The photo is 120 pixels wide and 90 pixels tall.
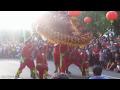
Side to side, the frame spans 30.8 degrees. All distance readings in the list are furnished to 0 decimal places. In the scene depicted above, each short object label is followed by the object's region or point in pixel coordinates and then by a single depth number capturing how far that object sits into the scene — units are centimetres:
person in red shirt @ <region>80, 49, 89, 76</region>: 699
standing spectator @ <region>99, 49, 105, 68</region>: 906
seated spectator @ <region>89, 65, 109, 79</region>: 352
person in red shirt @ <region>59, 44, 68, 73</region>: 671
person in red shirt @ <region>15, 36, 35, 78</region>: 616
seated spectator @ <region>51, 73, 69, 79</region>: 296
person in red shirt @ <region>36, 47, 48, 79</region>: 583
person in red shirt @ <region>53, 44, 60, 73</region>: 689
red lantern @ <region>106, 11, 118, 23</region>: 622
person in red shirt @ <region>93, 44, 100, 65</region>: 936
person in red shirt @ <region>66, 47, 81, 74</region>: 683
